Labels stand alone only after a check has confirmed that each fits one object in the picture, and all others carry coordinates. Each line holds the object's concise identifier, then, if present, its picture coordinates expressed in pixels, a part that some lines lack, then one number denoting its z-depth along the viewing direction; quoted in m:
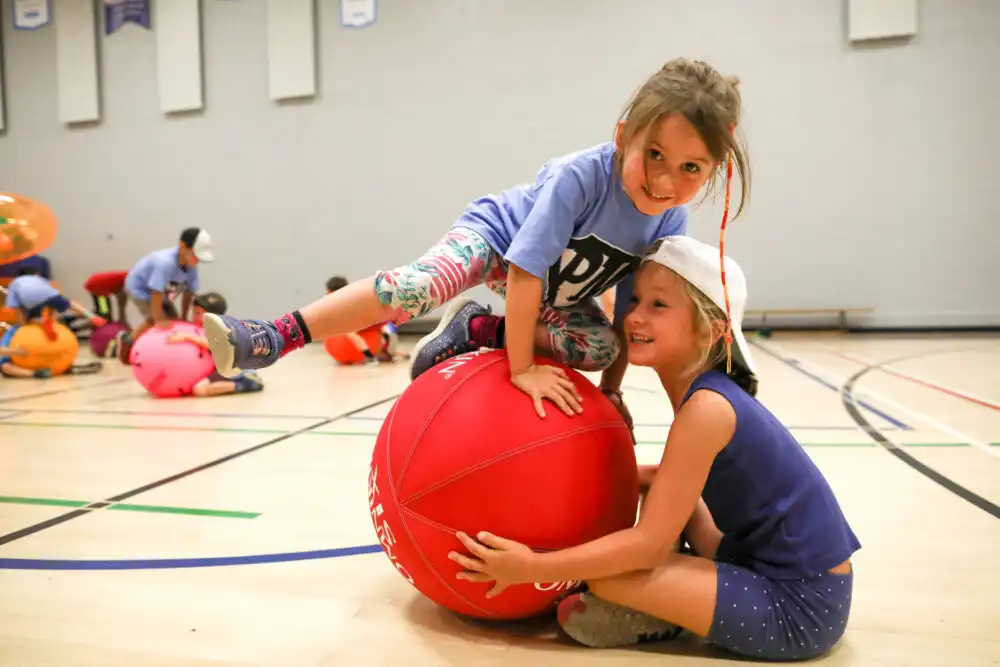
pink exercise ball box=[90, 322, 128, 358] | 8.05
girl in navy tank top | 1.39
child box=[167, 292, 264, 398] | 4.86
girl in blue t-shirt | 1.50
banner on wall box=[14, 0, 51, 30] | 9.76
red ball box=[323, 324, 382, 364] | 6.58
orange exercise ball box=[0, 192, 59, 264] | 4.02
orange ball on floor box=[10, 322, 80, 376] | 6.10
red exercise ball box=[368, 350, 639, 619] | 1.44
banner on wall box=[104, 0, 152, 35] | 9.41
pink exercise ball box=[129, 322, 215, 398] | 4.82
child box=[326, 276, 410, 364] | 6.64
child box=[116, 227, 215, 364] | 5.91
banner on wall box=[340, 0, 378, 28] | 8.82
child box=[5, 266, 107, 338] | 6.24
